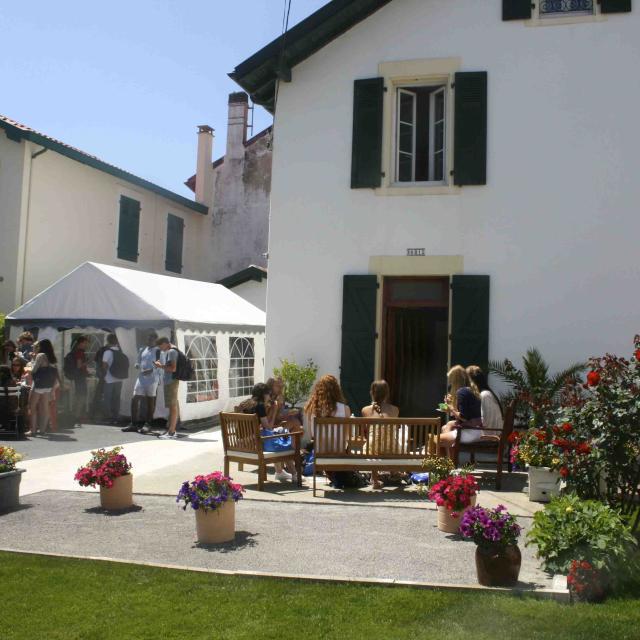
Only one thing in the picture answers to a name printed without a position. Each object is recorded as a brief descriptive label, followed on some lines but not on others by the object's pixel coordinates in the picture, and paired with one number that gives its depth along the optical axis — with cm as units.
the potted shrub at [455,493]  626
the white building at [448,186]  1029
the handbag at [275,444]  855
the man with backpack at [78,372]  1502
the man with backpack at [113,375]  1493
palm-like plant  993
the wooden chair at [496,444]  831
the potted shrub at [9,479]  723
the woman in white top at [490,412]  878
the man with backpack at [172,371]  1318
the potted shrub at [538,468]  760
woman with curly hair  869
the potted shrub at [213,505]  607
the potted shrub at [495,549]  500
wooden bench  809
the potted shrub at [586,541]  476
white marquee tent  1440
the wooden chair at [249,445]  823
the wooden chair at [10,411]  1261
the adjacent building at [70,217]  1759
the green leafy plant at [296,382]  1075
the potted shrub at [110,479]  727
